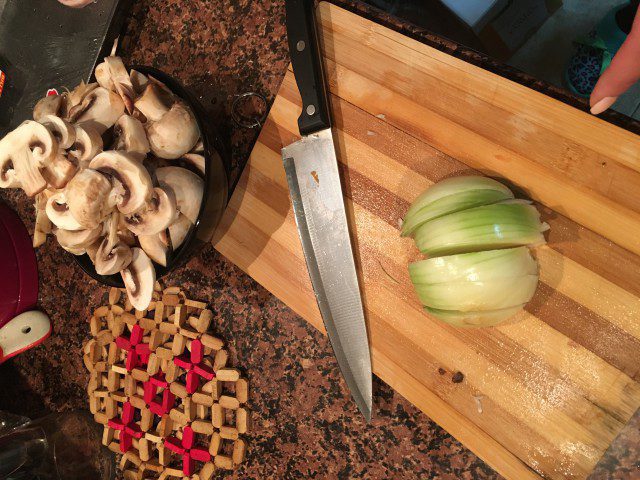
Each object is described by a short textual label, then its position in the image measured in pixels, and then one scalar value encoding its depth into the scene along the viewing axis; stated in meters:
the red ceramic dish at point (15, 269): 0.52
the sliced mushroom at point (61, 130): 0.34
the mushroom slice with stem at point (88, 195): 0.33
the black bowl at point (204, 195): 0.37
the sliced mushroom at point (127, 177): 0.34
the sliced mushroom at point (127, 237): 0.38
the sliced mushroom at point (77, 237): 0.36
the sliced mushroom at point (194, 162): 0.39
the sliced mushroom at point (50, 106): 0.38
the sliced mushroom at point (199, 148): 0.39
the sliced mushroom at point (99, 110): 0.37
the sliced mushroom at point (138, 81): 0.38
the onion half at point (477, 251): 0.33
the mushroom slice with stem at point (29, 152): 0.34
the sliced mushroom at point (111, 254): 0.36
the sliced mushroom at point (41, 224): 0.38
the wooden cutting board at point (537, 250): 0.34
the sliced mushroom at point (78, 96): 0.37
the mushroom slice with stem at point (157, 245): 0.37
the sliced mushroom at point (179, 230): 0.37
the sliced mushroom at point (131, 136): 0.36
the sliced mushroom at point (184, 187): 0.36
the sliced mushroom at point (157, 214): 0.35
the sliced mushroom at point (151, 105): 0.37
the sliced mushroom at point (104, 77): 0.37
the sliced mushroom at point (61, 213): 0.35
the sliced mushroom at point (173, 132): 0.36
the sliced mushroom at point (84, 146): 0.35
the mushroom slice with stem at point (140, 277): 0.38
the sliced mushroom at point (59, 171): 0.34
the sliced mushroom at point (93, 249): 0.38
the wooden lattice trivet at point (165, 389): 0.45
